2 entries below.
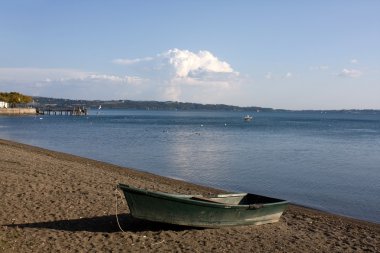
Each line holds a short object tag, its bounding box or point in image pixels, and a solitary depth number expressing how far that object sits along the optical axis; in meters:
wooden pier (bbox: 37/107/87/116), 166.12
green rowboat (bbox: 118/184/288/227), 11.39
